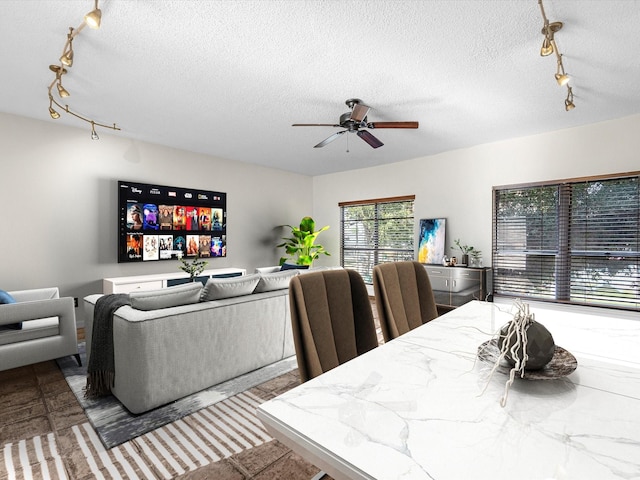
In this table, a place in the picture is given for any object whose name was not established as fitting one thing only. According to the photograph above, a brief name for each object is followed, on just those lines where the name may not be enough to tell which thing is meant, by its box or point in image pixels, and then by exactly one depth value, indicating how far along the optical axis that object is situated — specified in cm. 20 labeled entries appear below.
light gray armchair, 261
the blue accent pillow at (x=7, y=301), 277
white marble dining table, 62
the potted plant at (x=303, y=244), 635
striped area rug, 167
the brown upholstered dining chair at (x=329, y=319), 135
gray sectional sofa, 215
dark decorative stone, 95
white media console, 415
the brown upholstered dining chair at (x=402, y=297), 178
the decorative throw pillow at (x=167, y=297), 229
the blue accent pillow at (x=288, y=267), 457
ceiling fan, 316
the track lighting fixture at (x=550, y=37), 199
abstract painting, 534
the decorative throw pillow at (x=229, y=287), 258
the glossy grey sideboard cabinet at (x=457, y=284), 471
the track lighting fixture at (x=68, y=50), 169
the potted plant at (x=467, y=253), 494
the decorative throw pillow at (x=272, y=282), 297
